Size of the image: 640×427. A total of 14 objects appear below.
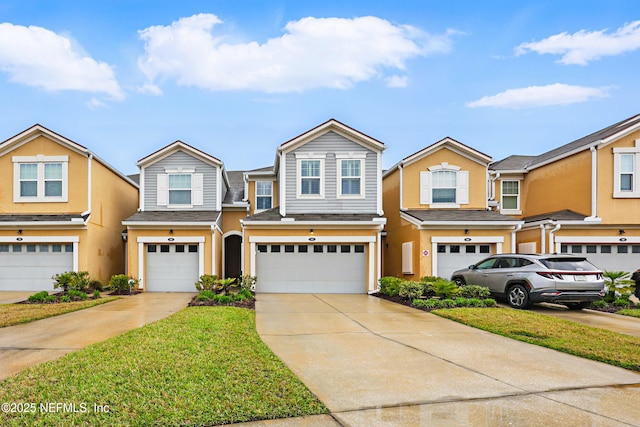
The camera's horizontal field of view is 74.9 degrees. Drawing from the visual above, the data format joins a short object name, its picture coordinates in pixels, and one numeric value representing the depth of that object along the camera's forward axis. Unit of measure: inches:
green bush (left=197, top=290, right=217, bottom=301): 487.8
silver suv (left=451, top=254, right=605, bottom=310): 424.5
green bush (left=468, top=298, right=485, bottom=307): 451.2
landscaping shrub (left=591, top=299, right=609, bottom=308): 454.3
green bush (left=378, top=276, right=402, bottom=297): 554.9
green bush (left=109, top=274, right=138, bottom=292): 608.1
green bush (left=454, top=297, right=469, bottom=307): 451.8
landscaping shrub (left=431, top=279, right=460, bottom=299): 478.0
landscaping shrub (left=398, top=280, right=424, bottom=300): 501.0
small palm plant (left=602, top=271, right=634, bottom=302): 462.3
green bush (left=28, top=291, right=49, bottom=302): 495.8
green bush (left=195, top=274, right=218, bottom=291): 544.1
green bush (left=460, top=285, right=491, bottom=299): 479.5
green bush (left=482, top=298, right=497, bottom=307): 453.4
